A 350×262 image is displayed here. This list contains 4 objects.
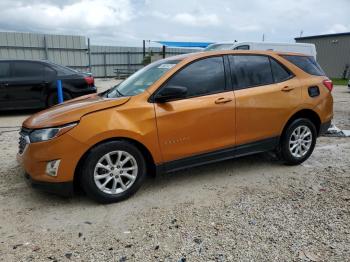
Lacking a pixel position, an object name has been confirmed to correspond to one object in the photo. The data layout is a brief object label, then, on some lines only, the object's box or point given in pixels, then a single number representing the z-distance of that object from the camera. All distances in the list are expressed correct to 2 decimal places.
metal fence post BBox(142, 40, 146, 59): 27.30
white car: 11.82
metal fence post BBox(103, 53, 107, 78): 26.23
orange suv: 3.46
